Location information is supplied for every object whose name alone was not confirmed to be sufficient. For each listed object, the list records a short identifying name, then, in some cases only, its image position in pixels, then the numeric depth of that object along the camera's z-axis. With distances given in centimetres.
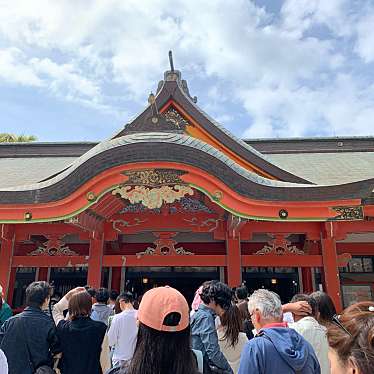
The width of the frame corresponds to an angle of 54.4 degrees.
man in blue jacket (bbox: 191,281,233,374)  254
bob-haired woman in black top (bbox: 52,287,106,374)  301
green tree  2213
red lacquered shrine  563
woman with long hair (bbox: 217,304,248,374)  306
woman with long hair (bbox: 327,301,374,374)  125
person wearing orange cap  138
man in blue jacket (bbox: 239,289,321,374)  186
